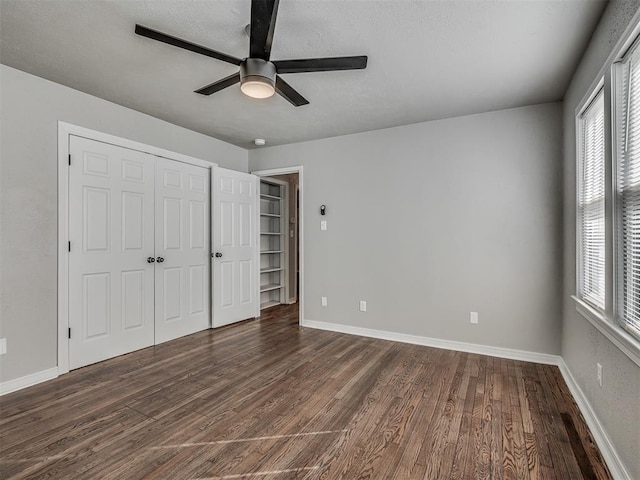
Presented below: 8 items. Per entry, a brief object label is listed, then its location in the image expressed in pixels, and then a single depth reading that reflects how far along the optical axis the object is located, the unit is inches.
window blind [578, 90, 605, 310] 84.1
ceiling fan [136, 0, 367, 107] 70.1
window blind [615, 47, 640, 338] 63.2
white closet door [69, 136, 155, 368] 119.3
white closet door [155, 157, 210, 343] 148.3
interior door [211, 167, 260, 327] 171.6
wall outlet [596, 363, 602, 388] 77.6
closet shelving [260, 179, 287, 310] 229.0
